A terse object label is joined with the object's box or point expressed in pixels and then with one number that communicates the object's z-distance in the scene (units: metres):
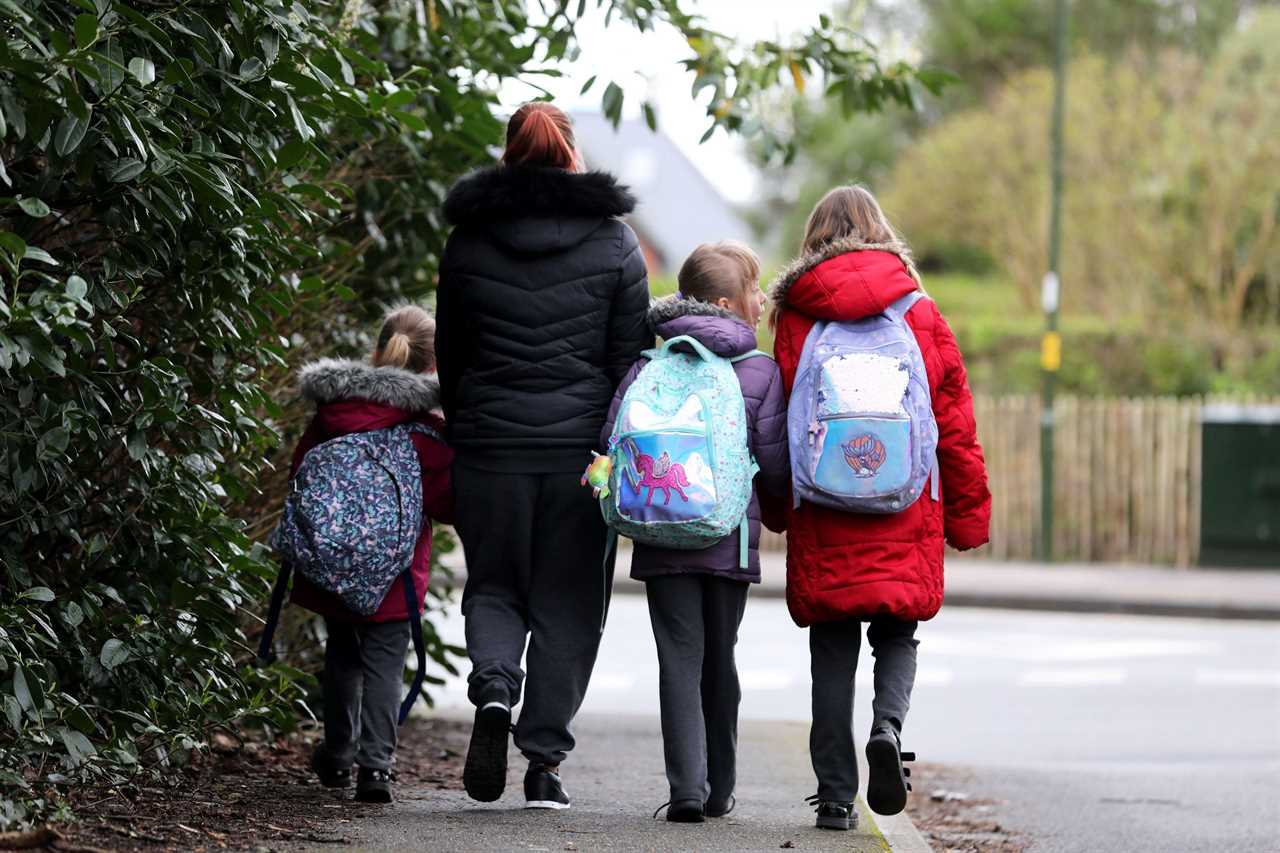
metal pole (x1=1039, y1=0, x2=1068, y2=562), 38.03
